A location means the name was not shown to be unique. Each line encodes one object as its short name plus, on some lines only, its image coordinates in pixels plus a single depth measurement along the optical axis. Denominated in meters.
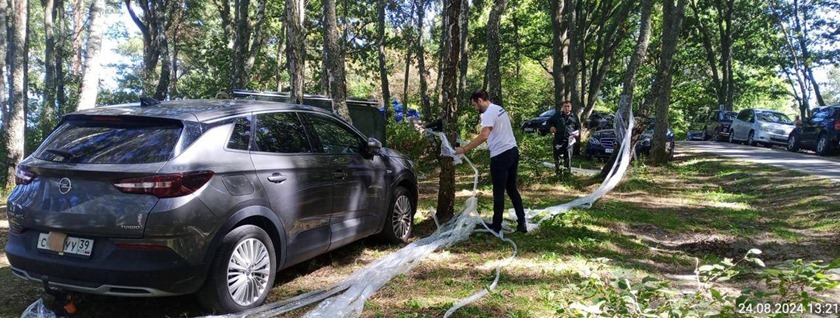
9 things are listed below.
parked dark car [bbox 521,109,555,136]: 24.22
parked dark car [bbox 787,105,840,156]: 15.50
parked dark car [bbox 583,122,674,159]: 14.35
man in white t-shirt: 5.86
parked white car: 19.97
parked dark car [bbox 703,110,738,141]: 24.25
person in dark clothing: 10.47
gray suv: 3.29
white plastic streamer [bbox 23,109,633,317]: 3.86
